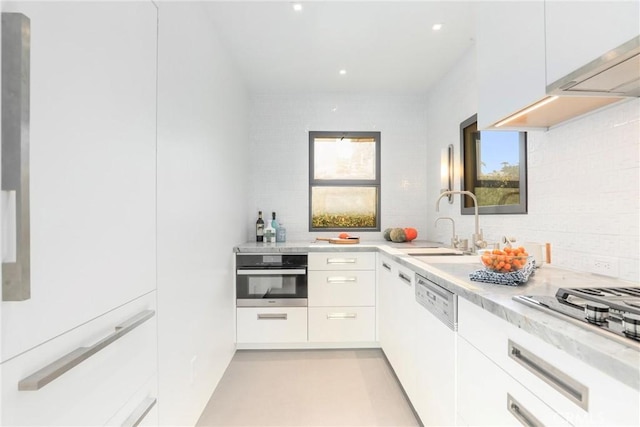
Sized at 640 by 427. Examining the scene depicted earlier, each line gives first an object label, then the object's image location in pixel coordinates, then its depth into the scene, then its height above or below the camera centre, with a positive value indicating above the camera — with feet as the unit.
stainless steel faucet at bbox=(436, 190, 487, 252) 7.21 -0.52
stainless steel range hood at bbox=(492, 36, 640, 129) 3.19 +1.55
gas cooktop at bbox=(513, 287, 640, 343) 2.31 -0.83
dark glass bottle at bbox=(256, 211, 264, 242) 11.44 -0.49
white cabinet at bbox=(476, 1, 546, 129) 4.24 +2.34
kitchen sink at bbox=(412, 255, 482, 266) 6.29 -0.89
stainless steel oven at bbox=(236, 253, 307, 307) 9.70 -1.97
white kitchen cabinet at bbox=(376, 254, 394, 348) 8.43 -2.41
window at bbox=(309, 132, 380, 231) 12.20 +1.29
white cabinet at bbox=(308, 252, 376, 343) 9.81 -2.61
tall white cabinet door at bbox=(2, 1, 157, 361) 2.52 +0.50
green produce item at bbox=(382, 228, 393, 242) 11.46 -0.64
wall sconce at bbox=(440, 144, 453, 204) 10.07 +1.48
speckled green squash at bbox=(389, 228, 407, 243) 11.02 -0.68
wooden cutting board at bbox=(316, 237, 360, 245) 10.71 -0.83
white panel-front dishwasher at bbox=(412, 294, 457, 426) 4.63 -2.48
